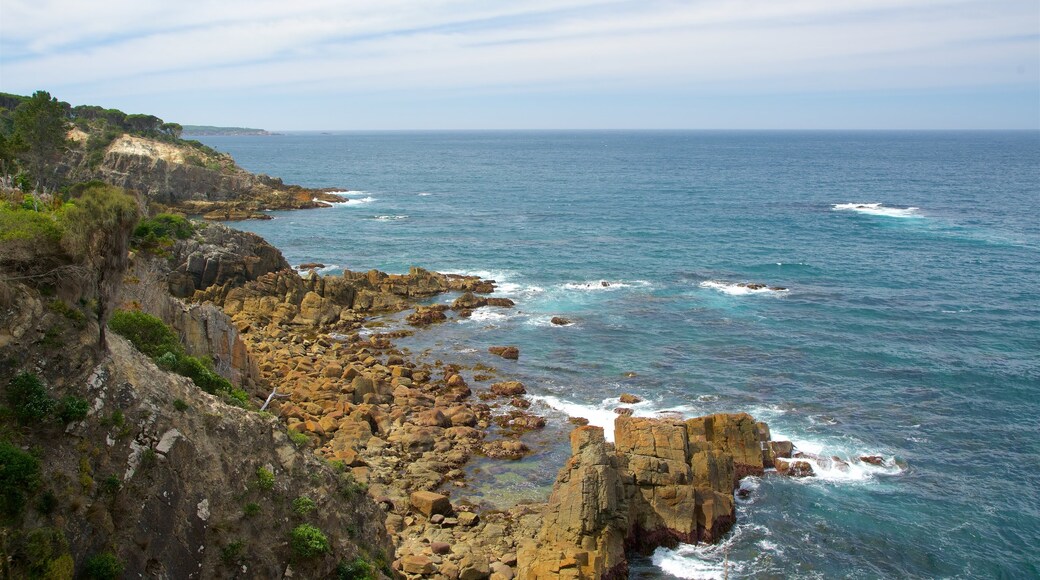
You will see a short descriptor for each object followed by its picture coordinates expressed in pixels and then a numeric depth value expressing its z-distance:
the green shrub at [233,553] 24.22
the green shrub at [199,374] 29.76
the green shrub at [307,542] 25.69
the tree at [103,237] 23.56
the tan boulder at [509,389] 51.59
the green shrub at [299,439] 29.84
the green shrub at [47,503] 20.77
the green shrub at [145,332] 29.75
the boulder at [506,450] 43.03
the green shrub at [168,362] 27.78
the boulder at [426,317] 66.94
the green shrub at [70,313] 23.02
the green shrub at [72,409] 22.02
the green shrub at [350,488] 28.95
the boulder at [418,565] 31.61
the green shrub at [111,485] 22.17
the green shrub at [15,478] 20.09
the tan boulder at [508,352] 58.34
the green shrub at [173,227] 65.00
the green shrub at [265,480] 26.03
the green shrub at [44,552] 19.89
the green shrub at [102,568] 21.09
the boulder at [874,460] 42.44
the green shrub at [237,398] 29.97
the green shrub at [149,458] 23.22
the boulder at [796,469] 41.09
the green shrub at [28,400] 21.45
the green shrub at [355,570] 26.56
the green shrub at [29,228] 23.05
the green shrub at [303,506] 26.45
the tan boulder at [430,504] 36.12
